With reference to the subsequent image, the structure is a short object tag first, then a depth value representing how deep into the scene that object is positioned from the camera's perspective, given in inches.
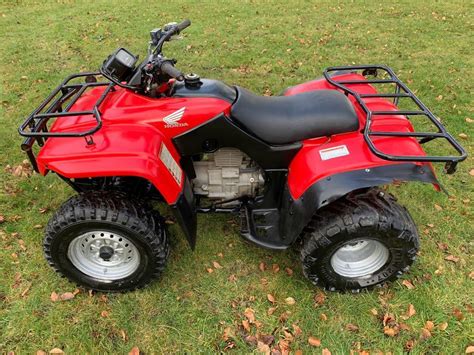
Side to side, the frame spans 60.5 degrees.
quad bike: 107.5
